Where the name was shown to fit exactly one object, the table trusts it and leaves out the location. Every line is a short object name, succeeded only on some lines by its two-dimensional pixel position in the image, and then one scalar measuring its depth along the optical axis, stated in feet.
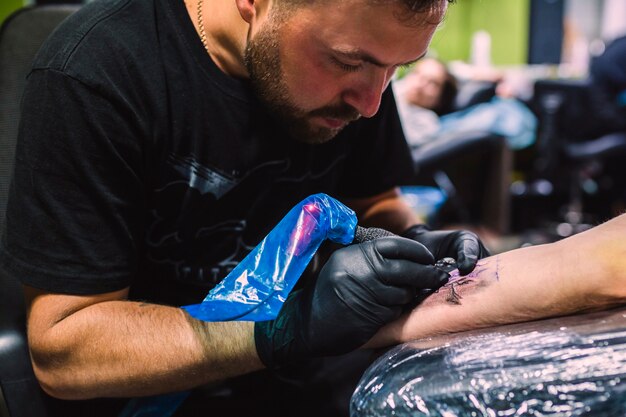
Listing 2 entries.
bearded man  2.88
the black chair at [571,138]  12.23
